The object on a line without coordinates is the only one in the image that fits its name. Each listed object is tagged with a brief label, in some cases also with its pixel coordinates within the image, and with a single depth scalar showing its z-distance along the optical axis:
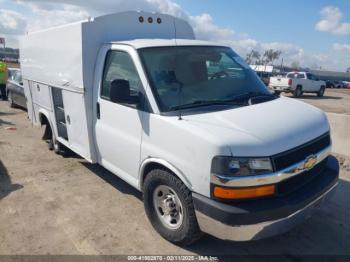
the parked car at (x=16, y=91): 11.85
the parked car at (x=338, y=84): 49.49
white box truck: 2.93
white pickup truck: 24.23
